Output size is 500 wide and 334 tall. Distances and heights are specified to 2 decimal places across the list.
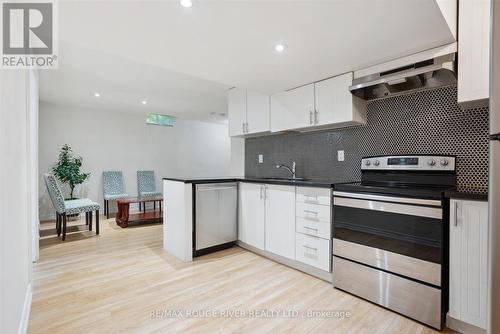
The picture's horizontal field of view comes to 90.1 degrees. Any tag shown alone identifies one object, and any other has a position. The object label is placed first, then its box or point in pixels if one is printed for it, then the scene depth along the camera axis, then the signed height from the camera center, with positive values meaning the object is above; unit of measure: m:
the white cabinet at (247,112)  3.41 +0.77
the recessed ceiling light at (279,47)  2.02 +0.97
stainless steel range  1.70 -0.54
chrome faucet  3.29 -0.05
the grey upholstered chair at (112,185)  5.49 -0.45
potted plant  4.86 -0.09
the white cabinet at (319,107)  2.51 +0.65
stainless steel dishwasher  2.99 -0.65
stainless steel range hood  1.85 +0.71
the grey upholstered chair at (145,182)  6.09 -0.42
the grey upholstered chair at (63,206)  3.59 -0.61
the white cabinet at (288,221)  2.38 -0.61
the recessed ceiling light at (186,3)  1.49 +0.98
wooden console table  4.47 -0.97
